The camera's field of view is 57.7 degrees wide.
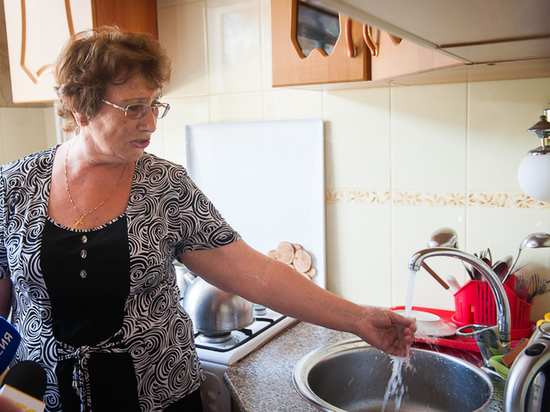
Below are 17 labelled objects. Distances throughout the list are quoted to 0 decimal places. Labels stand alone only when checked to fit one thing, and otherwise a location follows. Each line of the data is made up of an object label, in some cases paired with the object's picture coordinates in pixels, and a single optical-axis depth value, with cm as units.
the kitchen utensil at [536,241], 132
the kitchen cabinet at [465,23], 56
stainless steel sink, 127
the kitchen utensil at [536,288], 140
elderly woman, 107
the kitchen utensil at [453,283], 152
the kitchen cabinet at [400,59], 100
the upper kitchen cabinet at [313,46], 129
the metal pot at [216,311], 144
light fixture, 125
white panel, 174
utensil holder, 138
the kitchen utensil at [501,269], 140
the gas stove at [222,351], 131
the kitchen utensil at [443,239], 143
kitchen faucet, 117
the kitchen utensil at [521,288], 140
